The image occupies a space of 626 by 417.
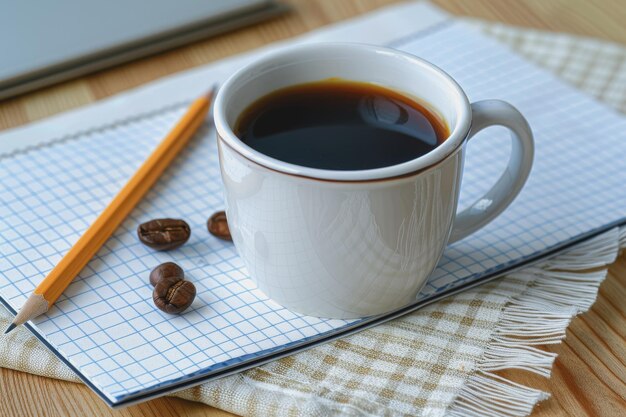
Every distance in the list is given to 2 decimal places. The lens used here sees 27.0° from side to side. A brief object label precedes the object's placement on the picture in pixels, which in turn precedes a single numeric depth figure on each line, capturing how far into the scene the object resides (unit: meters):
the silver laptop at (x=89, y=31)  0.55
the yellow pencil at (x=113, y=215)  0.43
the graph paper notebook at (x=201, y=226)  0.42
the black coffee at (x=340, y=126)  0.42
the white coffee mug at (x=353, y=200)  0.40
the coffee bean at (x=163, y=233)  0.46
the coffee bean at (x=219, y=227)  0.47
